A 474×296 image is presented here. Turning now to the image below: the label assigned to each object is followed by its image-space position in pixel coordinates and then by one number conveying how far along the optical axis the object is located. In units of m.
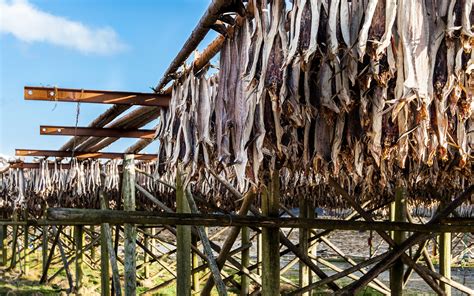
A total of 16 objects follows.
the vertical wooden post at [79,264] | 10.14
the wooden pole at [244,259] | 6.88
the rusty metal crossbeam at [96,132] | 4.43
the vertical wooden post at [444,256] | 7.57
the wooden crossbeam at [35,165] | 7.29
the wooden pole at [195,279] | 9.22
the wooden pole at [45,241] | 11.23
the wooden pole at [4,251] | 14.95
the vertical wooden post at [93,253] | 13.58
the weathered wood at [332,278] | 3.89
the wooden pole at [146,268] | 12.26
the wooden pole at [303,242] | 7.50
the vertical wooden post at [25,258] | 12.85
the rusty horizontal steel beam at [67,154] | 6.14
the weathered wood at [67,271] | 10.02
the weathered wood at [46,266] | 9.68
